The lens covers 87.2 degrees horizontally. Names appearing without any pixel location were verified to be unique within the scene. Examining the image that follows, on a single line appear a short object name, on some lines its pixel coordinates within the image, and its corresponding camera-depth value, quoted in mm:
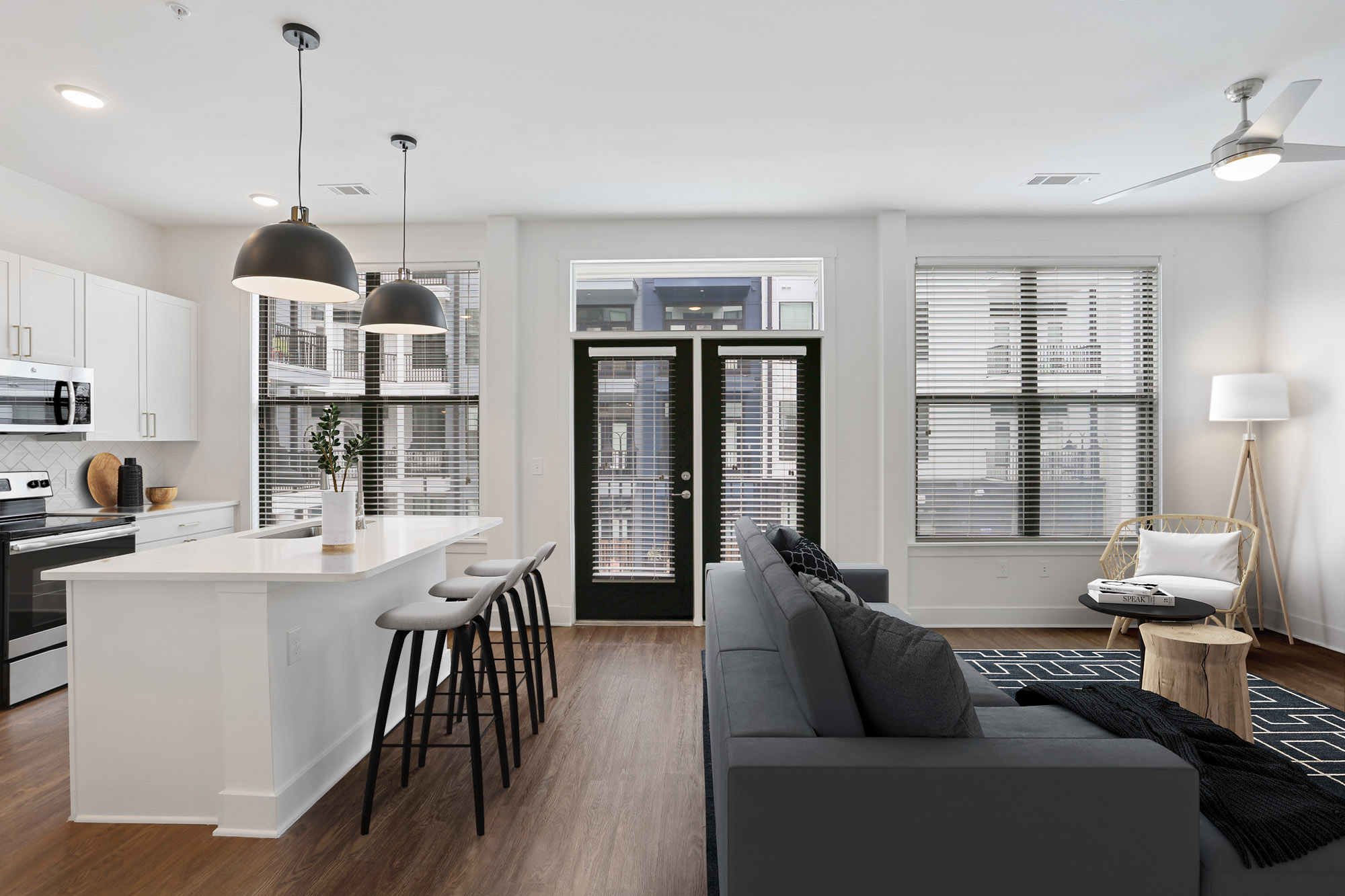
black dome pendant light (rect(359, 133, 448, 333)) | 3363
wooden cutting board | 4516
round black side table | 3066
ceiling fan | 2783
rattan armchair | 4531
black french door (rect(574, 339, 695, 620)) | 5129
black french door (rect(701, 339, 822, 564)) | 5090
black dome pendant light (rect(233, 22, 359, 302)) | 2430
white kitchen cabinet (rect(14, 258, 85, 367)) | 3814
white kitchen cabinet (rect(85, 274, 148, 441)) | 4290
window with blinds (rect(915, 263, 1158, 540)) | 4992
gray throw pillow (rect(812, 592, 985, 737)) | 1601
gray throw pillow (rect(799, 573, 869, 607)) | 2029
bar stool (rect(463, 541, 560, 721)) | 3295
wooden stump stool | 2662
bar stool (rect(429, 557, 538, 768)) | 2859
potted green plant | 2719
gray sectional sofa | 1445
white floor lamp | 4461
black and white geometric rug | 2885
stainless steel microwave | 3703
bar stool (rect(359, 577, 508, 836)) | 2330
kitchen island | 2320
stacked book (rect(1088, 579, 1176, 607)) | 3283
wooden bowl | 4715
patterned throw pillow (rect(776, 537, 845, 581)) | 2846
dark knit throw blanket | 1463
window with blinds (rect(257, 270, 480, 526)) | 5160
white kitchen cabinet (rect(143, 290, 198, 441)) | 4738
